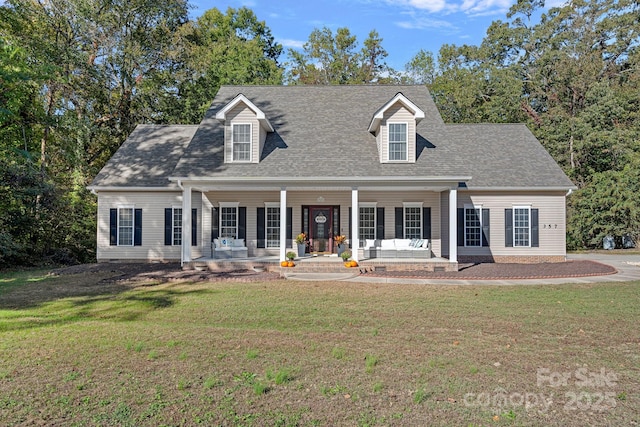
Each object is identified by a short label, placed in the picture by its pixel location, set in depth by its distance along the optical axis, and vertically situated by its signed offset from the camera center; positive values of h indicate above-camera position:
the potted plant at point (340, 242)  17.88 -0.75
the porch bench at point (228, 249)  17.06 -0.97
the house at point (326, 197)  17.14 +1.10
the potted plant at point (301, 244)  17.88 -0.82
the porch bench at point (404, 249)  16.69 -0.95
